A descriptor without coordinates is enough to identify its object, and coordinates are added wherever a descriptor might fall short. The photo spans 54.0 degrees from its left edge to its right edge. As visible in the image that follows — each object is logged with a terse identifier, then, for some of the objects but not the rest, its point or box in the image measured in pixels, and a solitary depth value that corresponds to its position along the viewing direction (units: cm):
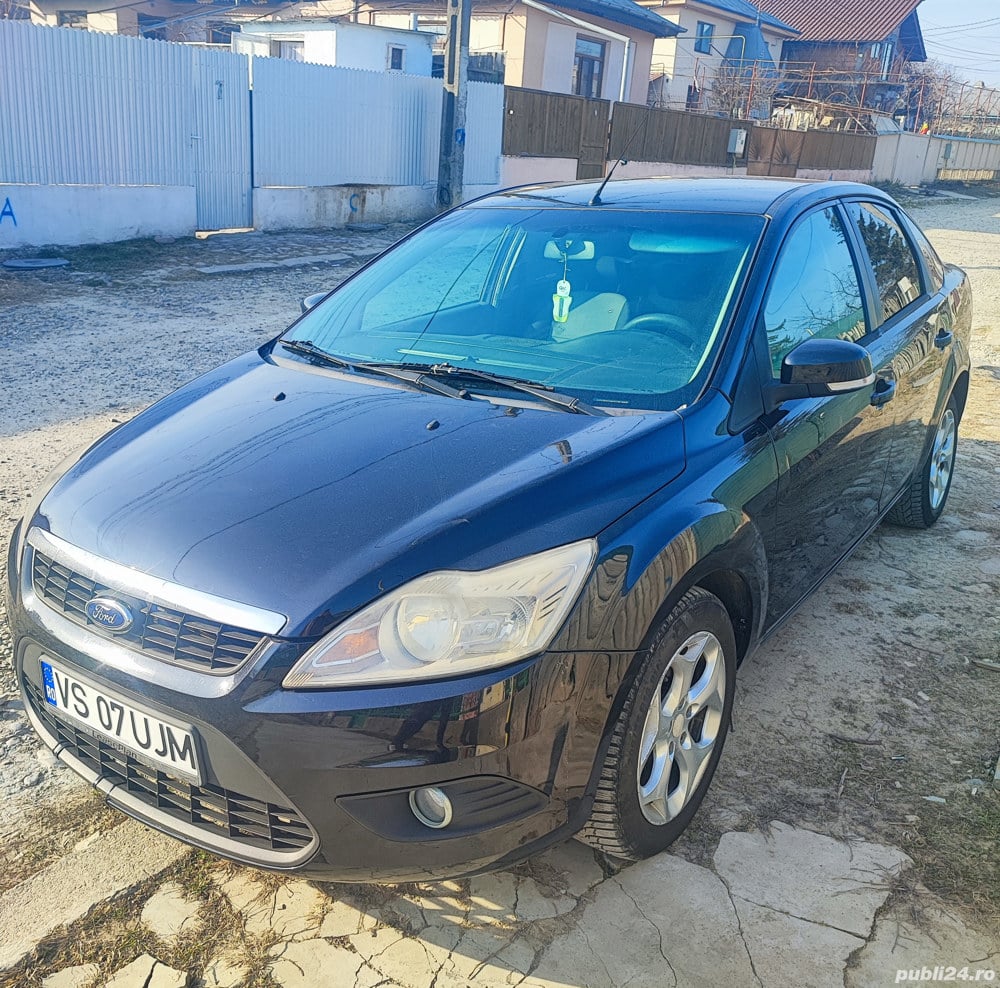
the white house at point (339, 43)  2516
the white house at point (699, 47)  3494
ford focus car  199
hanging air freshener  316
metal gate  1382
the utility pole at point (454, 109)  1650
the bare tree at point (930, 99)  4116
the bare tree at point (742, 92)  3462
